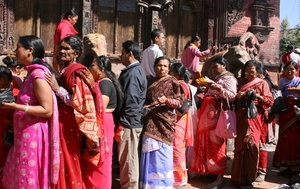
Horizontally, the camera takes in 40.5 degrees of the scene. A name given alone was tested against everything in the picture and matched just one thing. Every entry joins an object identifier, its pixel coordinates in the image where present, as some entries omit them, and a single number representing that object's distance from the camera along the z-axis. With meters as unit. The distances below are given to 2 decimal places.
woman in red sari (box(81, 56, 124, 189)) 3.74
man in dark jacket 4.45
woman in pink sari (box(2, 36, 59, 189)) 3.05
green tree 29.84
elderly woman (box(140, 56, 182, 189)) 4.72
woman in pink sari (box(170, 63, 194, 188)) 5.18
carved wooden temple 9.93
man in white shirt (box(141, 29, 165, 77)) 6.21
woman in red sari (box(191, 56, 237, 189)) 5.39
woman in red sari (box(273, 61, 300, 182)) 6.02
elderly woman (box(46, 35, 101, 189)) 3.18
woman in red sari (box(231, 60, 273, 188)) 5.47
